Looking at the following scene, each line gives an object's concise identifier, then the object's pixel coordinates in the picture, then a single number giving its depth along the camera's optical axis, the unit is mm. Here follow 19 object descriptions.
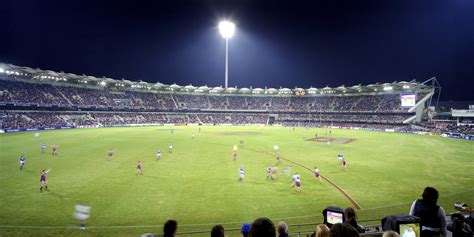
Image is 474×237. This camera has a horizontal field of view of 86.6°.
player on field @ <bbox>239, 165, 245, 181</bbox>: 22211
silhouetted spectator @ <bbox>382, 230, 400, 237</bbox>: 3393
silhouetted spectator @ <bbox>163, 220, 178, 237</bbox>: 5105
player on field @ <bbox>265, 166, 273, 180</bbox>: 22969
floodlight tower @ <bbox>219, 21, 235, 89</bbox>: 110875
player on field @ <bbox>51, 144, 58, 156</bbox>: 33312
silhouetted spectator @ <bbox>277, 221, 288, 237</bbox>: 4859
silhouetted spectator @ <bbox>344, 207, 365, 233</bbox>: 5906
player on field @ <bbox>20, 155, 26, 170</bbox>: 25566
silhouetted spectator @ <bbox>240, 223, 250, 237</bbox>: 5384
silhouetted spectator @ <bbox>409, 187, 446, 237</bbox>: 5945
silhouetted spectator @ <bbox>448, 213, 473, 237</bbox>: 5699
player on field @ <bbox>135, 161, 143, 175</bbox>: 23922
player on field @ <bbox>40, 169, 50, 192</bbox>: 19203
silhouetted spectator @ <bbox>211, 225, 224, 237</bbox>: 4356
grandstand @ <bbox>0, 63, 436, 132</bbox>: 75000
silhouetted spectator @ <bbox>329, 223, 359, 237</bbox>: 2986
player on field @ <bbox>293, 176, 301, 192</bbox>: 19172
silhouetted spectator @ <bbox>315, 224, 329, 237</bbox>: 4046
